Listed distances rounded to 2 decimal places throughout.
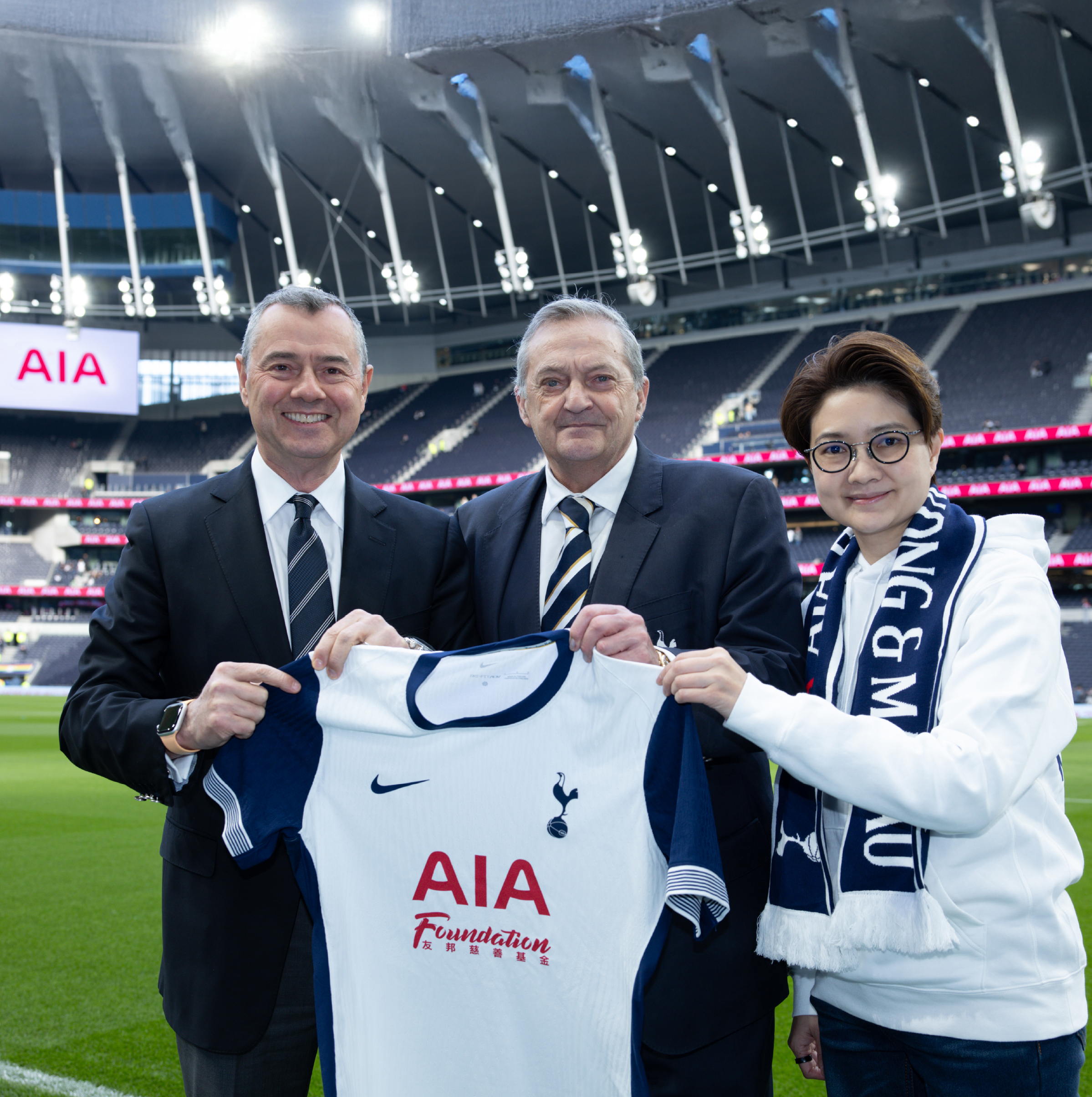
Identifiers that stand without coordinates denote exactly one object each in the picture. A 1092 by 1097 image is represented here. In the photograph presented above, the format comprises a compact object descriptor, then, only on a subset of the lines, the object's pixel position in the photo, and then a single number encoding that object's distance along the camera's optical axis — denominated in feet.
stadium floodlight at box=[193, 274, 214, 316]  103.86
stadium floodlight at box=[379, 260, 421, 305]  99.60
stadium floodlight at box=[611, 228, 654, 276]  89.04
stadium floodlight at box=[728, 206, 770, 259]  85.51
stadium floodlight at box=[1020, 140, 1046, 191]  72.59
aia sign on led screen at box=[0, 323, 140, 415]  111.24
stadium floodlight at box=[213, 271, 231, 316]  102.99
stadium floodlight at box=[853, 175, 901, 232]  79.20
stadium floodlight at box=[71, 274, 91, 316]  105.09
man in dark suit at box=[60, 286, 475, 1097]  7.47
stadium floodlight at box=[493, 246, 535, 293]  96.37
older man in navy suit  7.18
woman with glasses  5.65
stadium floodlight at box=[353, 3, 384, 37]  77.36
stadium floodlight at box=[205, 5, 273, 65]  78.89
